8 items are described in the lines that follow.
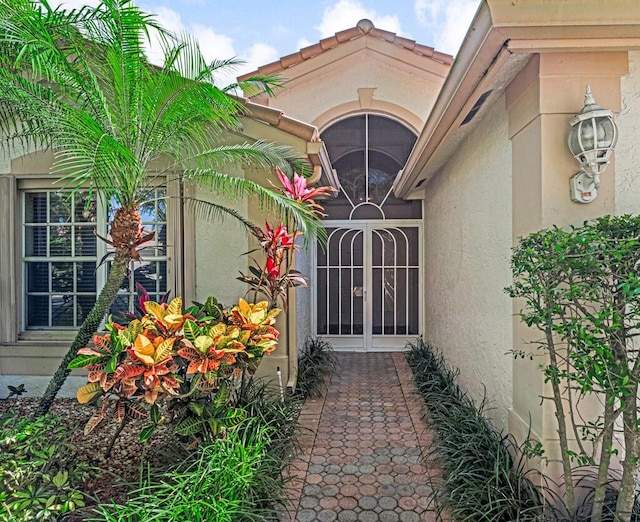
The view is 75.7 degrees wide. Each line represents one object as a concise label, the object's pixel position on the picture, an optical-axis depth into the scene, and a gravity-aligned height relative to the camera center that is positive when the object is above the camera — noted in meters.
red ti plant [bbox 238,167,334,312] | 5.13 +0.18
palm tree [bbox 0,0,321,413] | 3.68 +1.69
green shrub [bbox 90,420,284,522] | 2.73 -1.65
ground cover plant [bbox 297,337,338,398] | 6.18 -1.78
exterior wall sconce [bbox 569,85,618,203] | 2.82 +0.82
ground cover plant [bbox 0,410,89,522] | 2.79 -1.60
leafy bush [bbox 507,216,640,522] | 2.30 -0.34
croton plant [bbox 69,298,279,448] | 3.33 -0.85
